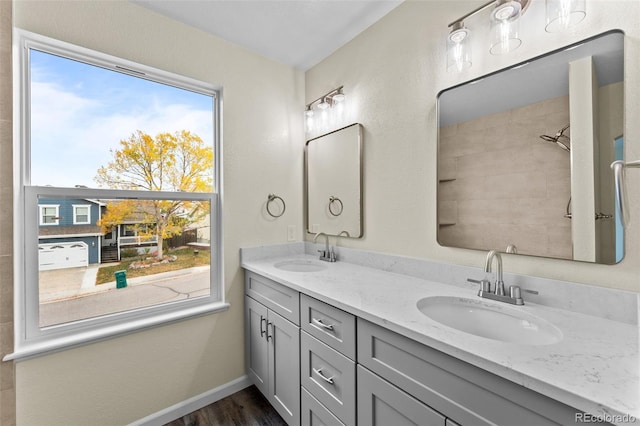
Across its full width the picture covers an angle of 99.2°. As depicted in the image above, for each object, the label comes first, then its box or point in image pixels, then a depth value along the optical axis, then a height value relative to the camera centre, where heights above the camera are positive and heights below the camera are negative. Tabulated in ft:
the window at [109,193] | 4.59 +0.44
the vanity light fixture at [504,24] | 3.41 +2.61
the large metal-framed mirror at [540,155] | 3.22 +0.78
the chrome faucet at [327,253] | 6.71 -1.02
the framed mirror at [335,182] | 6.37 +0.79
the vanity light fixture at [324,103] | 6.66 +2.84
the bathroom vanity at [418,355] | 2.12 -1.44
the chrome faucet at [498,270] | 3.79 -0.82
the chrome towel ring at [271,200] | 7.25 +0.37
